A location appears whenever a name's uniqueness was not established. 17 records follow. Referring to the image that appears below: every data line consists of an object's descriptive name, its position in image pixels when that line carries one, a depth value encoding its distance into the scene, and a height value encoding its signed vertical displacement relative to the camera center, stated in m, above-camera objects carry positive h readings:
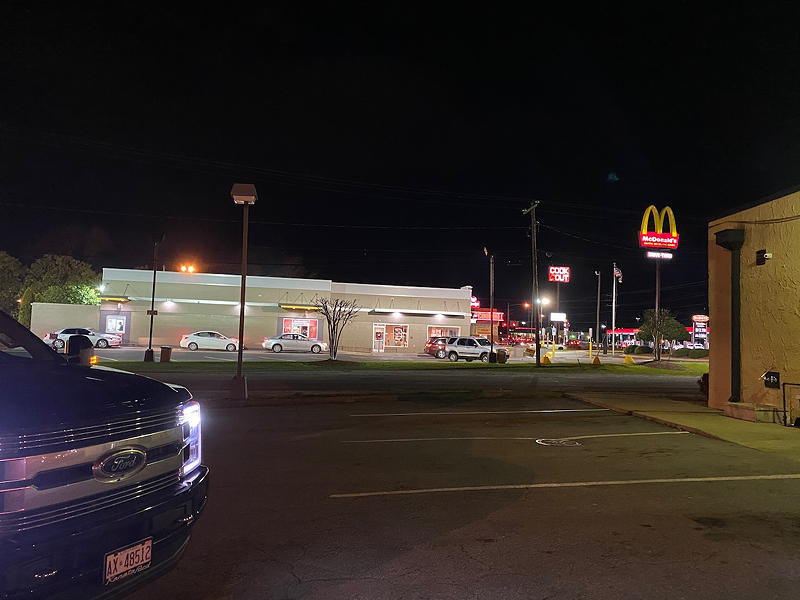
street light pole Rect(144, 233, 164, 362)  29.55 -1.23
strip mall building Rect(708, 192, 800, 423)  12.40 +0.90
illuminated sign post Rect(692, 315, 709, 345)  63.47 +2.51
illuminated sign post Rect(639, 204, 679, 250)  31.34 +6.11
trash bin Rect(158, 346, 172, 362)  29.72 -1.25
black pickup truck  2.72 -0.81
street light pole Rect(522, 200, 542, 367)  34.19 +4.36
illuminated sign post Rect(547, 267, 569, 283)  56.12 +6.50
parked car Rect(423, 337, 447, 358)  42.12 -0.63
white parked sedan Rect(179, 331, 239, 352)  41.84 -0.77
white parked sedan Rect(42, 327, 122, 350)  38.44 -0.76
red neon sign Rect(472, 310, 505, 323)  69.89 +2.97
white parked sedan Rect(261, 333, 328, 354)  44.00 -0.77
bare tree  36.25 +1.05
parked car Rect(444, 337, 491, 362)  41.59 -0.68
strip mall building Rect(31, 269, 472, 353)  45.19 +1.76
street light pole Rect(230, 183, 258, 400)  15.45 +3.49
